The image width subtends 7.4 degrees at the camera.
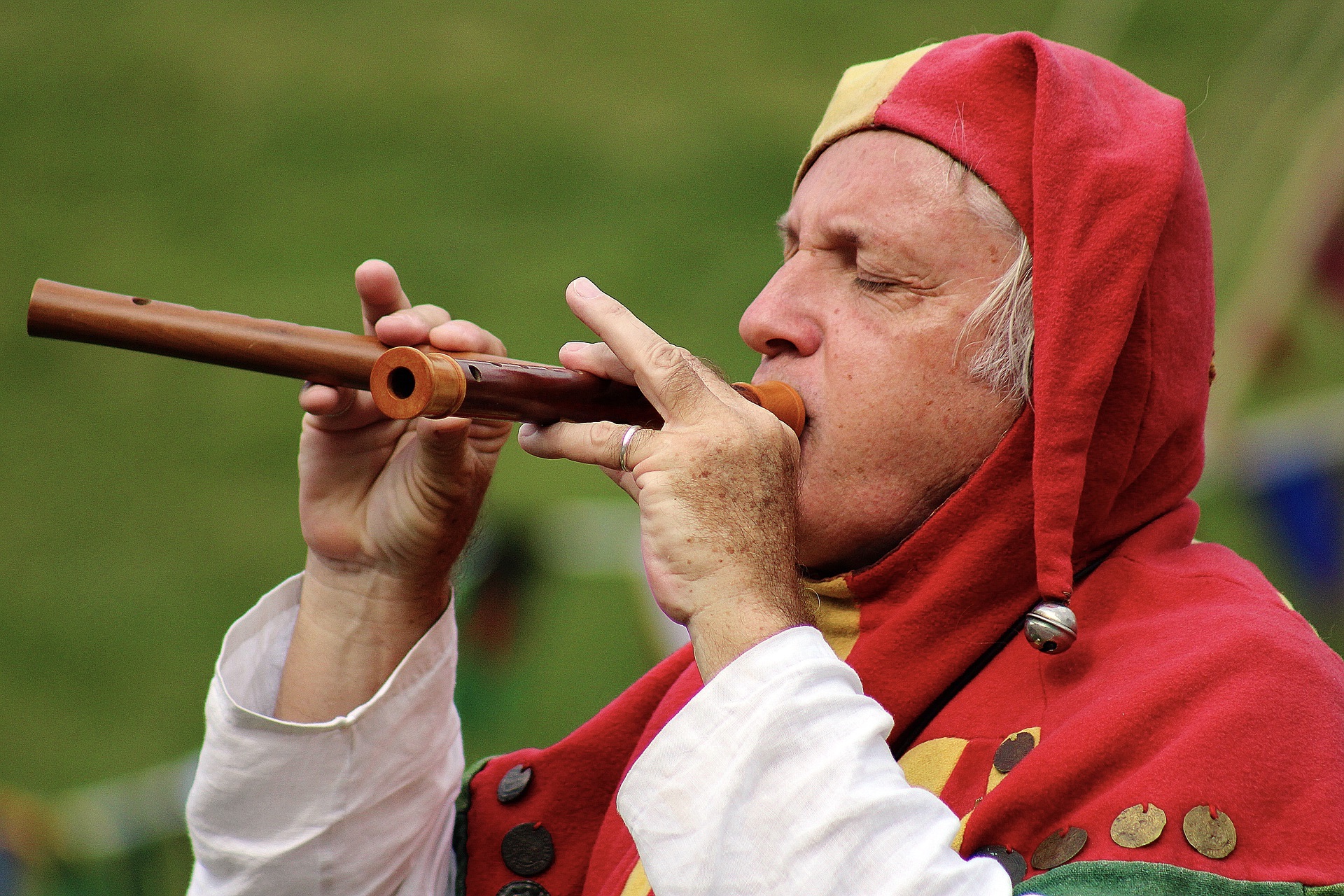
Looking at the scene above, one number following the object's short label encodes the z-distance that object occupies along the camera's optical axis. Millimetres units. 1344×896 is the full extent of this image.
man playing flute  4267
